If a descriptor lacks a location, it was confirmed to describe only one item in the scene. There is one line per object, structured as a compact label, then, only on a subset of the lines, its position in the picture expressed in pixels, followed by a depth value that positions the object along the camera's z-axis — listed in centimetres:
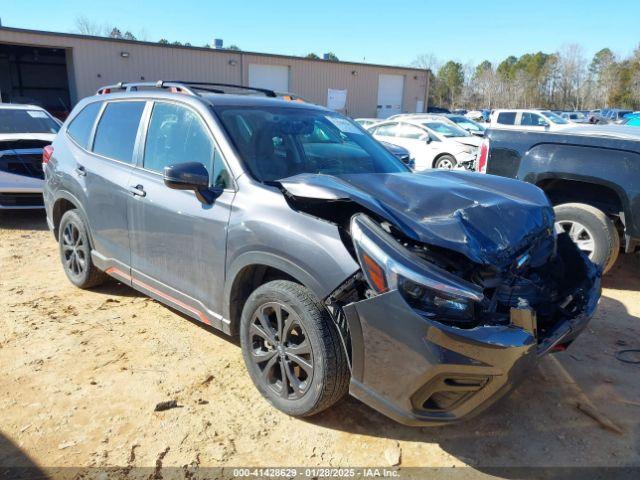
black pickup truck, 464
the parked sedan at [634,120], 1322
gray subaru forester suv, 227
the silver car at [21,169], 741
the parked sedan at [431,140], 1262
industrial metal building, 2359
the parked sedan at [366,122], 1800
